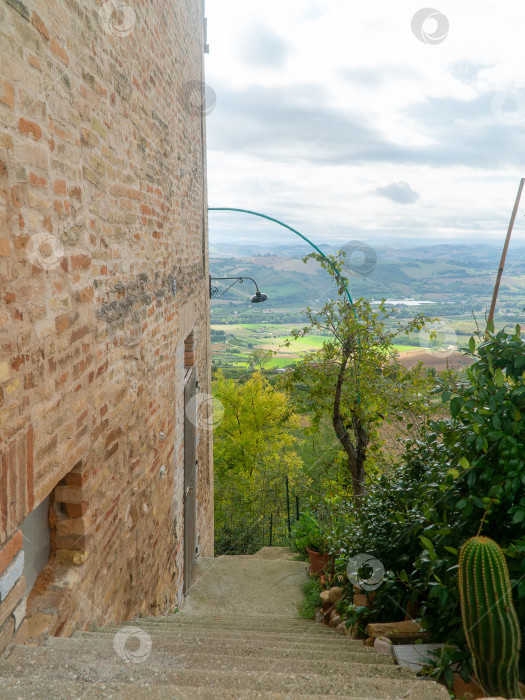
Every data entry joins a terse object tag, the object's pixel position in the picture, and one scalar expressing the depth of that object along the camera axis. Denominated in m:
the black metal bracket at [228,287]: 9.24
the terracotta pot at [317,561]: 6.80
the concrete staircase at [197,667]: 1.58
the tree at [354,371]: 7.67
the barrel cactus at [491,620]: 2.00
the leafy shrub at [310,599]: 5.74
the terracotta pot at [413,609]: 3.10
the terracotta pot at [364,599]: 3.47
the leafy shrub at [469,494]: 2.27
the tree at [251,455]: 13.70
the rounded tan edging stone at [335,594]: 4.86
